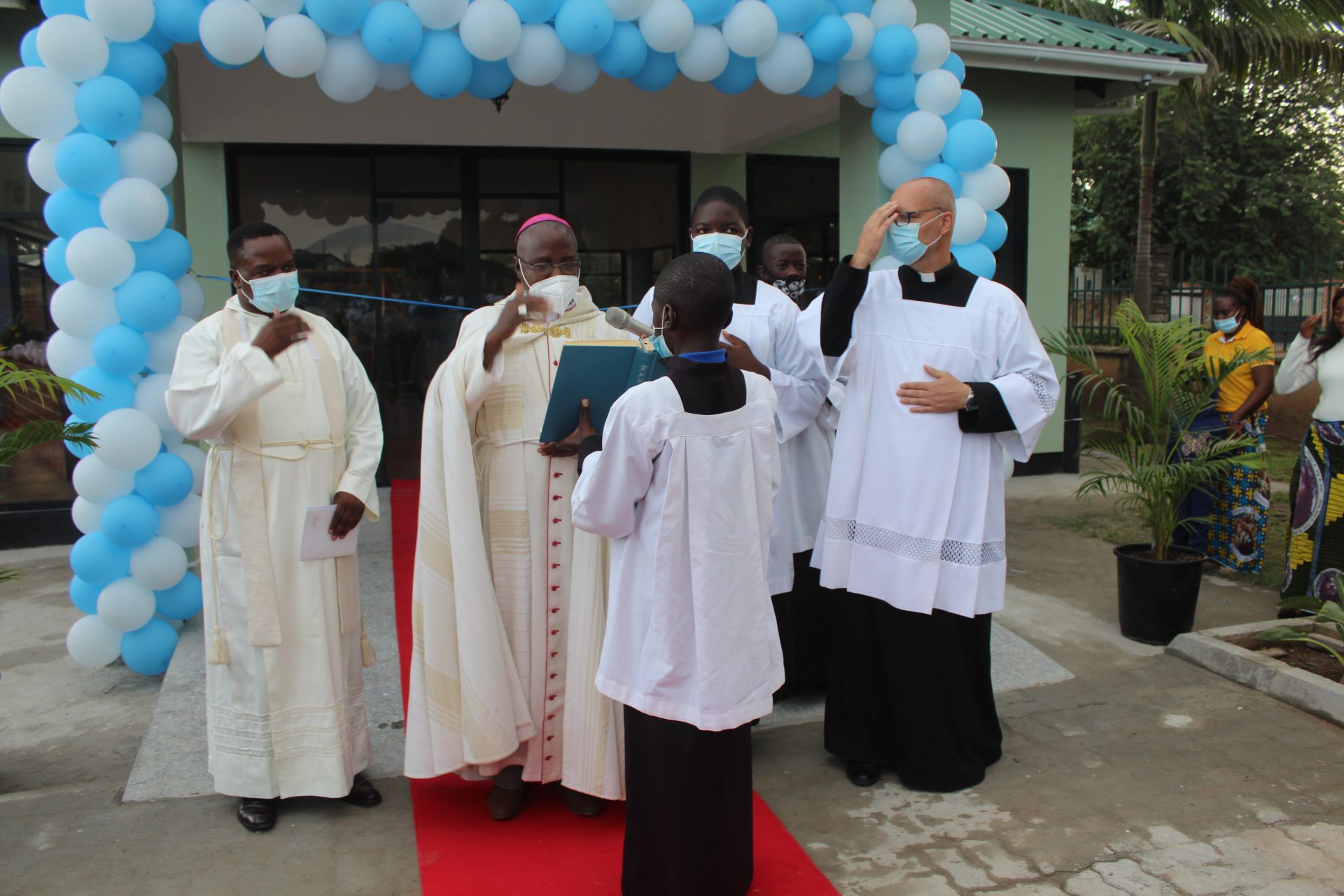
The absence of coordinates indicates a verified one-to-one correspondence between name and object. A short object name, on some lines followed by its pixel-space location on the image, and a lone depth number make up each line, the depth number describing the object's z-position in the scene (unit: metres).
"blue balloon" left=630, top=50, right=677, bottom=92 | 5.33
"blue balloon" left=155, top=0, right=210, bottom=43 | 4.59
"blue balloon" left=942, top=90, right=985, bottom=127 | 5.94
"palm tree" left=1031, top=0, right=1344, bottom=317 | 14.66
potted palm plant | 5.41
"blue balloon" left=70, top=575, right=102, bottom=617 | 4.94
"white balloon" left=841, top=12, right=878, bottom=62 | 5.56
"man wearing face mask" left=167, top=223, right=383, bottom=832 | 3.47
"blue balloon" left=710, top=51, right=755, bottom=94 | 5.53
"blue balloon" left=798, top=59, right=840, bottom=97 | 5.68
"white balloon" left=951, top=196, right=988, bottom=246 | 5.79
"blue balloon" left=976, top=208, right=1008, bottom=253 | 6.07
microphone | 2.84
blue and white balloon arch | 4.56
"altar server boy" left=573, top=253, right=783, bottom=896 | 2.72
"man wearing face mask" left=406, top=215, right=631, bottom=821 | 3.38
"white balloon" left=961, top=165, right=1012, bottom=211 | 5.92
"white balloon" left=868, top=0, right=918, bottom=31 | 5.68
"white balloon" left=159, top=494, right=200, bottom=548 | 5.03
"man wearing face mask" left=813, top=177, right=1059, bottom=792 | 3.68
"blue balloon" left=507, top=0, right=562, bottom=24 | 4.89
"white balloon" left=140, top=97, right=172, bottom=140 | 4.84
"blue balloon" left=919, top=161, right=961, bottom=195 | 5.95
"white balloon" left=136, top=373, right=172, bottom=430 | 4.83
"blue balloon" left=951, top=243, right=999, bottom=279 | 5.90
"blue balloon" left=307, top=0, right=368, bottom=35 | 4.63
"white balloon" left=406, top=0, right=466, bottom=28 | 4.75
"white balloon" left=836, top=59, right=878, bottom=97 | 5.74
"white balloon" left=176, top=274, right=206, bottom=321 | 5.08
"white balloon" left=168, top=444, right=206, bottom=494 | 5.08
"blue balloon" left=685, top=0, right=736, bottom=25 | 5.18
